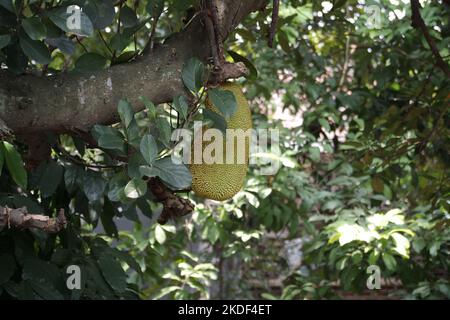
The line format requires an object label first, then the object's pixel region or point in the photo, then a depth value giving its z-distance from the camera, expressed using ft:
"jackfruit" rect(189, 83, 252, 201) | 13.07
